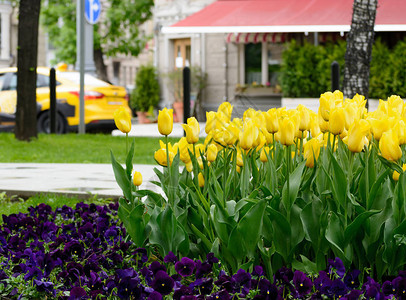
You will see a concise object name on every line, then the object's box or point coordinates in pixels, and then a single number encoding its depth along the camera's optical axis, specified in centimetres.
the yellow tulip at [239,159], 702
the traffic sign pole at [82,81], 2863
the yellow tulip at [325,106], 638
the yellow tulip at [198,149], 691
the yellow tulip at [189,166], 677
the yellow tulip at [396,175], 594
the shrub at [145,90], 4882
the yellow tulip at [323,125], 651
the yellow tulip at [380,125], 596
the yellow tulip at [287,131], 597
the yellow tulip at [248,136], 602
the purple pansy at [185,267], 596
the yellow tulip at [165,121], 607
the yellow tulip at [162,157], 674
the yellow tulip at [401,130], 576
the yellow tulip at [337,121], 582
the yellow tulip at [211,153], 658
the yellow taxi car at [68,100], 3094
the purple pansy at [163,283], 565
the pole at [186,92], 2560
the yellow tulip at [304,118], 653
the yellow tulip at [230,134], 616
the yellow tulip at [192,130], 634
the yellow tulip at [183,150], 670
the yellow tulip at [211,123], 671
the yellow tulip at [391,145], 558
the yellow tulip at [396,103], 716
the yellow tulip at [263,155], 678
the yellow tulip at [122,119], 628
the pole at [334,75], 2472
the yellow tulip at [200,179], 683
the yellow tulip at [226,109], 711
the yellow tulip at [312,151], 639
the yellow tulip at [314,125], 687
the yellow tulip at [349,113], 596
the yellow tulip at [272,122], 626
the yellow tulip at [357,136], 566
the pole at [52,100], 2836
